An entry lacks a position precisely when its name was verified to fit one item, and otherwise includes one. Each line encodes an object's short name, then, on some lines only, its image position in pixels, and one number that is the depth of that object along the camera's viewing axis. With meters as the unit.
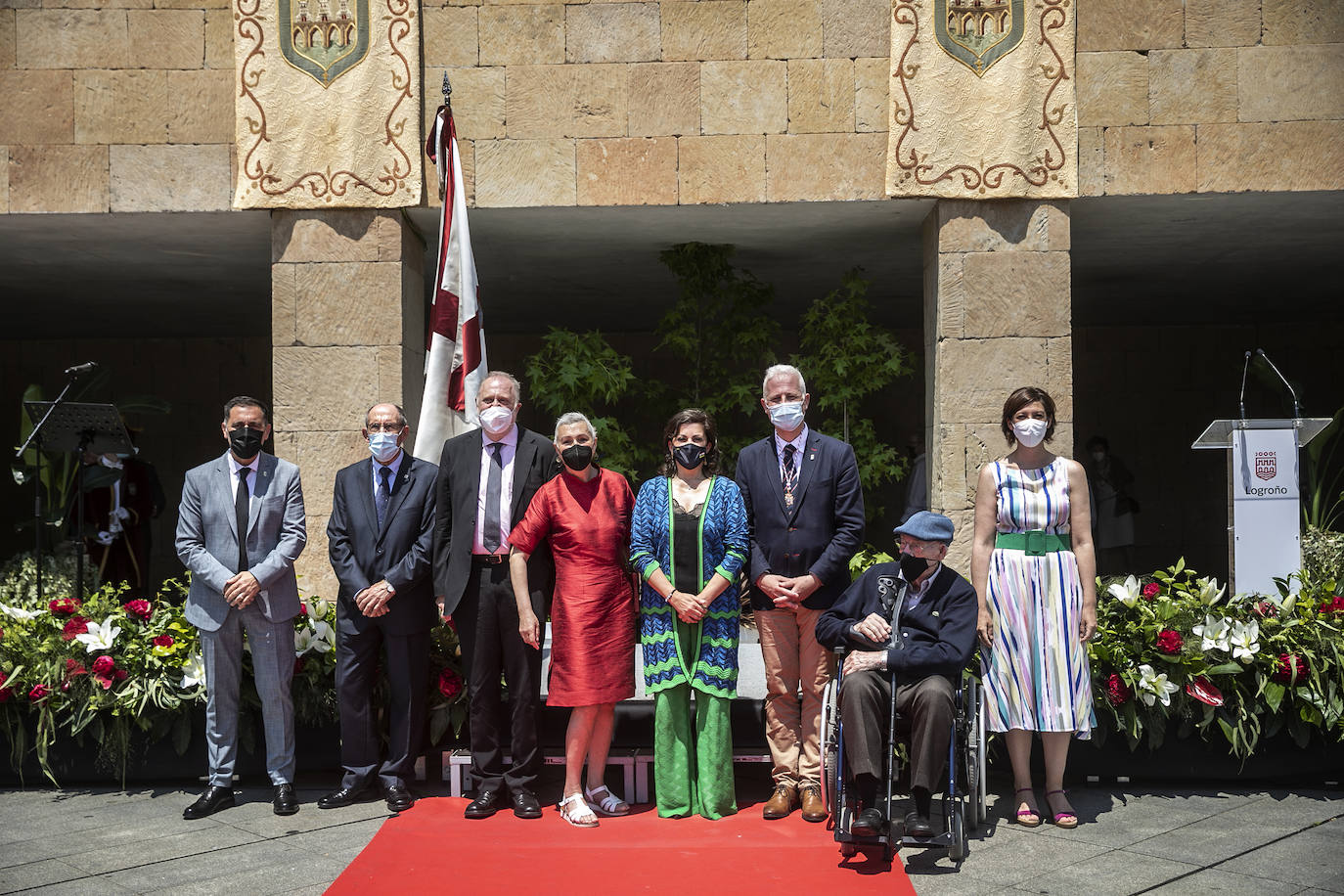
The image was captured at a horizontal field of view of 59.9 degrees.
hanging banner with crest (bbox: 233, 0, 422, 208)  5.89
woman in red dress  4.42
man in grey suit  4.64
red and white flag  5.67
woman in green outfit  4.40
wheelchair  3.94
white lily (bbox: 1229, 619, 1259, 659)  4.71
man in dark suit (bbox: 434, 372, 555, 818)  4.52
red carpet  3.75
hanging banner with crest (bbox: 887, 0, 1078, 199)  5.80
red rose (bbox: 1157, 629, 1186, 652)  4.73
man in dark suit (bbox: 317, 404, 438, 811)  4.66
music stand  6.57
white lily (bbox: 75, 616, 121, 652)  4.84
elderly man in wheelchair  3.95
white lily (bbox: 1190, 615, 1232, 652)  4.74
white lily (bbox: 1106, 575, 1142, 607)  4.94
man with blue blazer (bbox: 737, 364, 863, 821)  4.45
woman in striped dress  4.45
